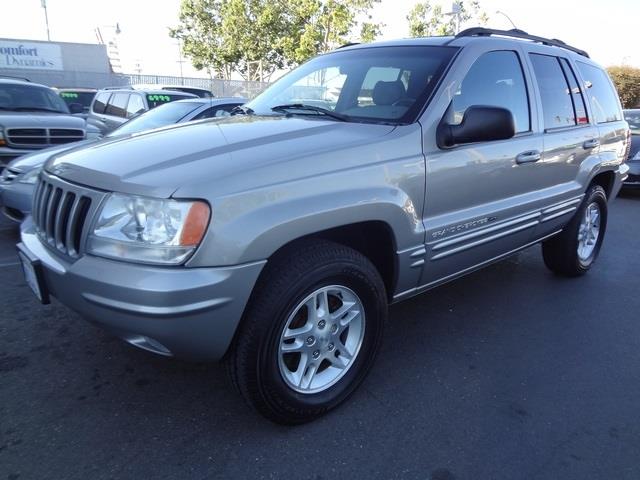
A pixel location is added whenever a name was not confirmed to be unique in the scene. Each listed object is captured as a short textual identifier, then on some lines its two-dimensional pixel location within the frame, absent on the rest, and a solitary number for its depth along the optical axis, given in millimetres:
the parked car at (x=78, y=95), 15898
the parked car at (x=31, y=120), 6289
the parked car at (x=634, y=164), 8484
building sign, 27922
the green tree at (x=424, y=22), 25375
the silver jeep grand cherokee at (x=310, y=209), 1877
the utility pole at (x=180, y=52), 34938
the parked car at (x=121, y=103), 9164
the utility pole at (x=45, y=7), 37722
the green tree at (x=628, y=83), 29578
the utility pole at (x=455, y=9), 16781
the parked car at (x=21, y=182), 4484
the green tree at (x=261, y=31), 23172
